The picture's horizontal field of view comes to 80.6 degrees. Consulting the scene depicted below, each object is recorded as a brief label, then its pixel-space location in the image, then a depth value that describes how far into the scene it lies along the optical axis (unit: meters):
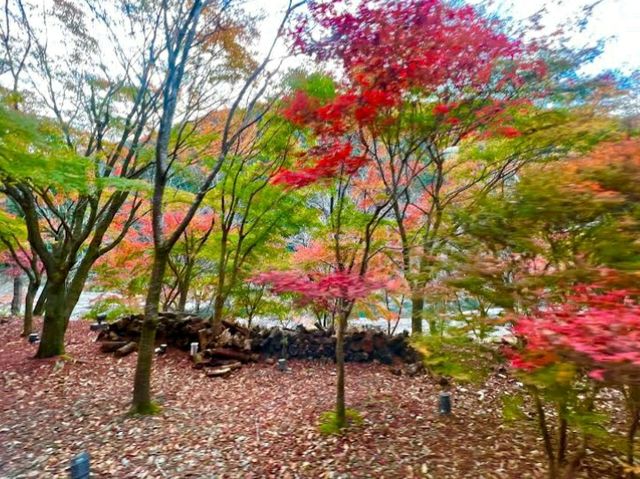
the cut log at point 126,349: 6.91
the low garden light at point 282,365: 6.66
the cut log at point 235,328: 7.57
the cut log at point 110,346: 7.10
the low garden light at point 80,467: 2.85
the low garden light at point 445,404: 4.44
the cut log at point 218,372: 6.23
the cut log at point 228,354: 6.82
